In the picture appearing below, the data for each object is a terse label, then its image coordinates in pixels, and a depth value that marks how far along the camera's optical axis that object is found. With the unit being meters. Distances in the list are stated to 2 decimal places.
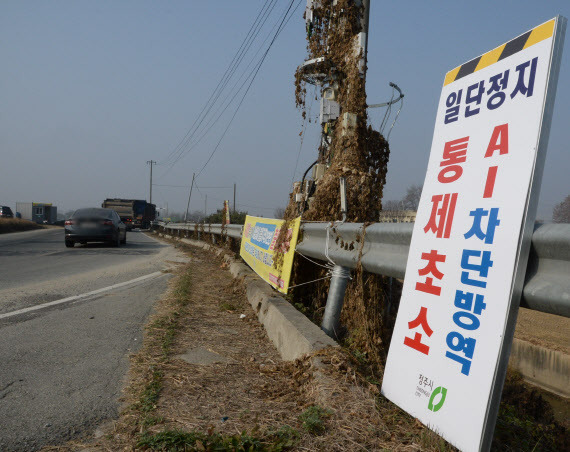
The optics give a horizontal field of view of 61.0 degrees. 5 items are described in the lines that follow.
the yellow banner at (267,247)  4.93
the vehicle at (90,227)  15.66
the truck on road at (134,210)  43.21
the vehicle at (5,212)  52.00
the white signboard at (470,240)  1.93
